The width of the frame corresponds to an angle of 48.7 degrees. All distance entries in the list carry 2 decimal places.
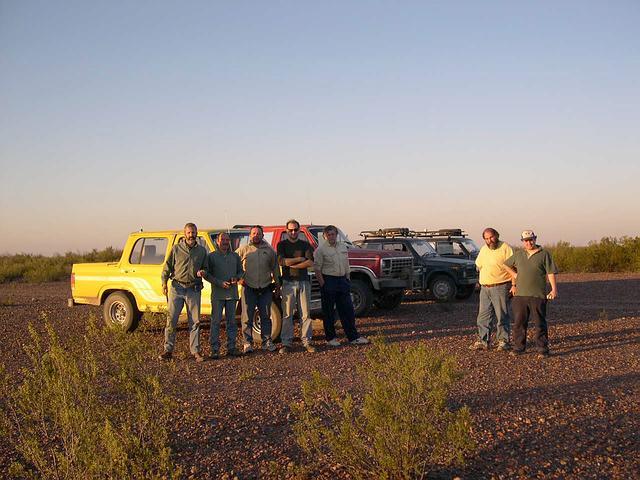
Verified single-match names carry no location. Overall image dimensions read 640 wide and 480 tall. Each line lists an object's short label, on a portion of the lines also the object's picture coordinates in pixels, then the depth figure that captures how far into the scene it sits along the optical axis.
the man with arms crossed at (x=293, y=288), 10.47
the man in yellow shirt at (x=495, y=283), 10.11
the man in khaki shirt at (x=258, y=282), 10.31
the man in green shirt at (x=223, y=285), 10.02
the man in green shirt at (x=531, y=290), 9.56
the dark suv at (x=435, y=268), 17.55
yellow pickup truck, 12.04
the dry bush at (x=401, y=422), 4.59
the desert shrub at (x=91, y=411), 4.37
